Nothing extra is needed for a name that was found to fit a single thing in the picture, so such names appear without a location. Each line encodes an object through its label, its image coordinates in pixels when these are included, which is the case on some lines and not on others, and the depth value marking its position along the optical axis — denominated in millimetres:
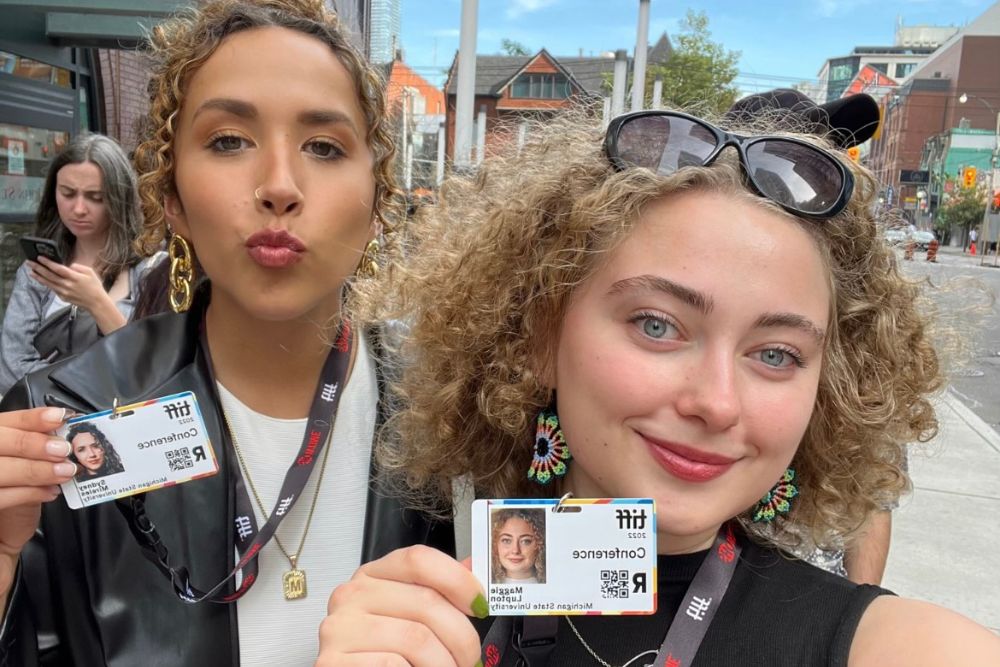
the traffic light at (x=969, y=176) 43634
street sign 68000
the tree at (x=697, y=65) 30297
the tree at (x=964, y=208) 54781
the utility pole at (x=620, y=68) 9203
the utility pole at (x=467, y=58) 4695
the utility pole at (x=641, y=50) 8648
